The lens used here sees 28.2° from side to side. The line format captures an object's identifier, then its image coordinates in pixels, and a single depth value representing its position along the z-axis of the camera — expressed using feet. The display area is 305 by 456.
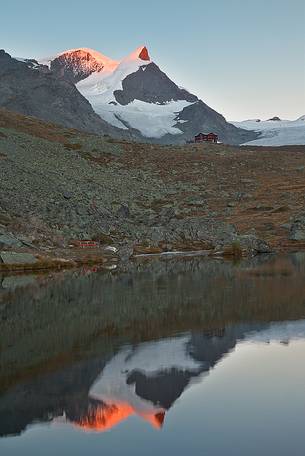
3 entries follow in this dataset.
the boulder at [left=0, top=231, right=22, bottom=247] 213.66
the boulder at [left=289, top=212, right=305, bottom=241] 319.27
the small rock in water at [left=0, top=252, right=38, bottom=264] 205.67
